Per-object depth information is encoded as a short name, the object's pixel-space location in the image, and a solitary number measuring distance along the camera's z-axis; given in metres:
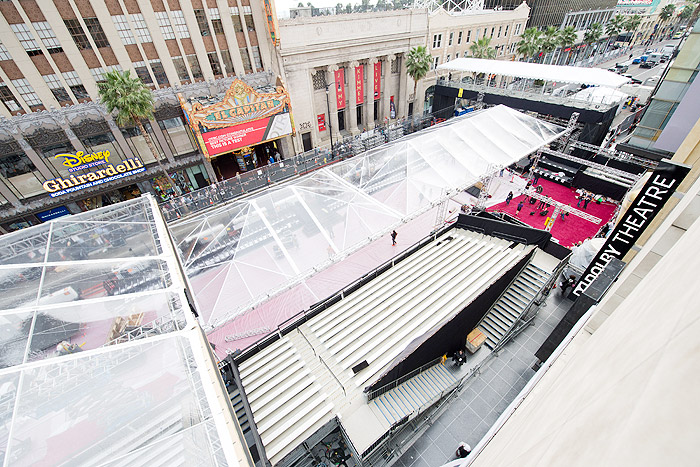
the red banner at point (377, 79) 36.22
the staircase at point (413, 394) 12.26
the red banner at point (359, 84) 34.81
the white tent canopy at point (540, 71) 29.77
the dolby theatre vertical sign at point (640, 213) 10.80
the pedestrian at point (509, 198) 24.42
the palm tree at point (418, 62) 35.16
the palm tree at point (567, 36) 45.44
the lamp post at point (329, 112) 33.47
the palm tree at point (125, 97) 21.70
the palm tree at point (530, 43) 42.53
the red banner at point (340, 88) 33.88
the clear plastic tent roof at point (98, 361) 6.37
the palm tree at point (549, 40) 43.57
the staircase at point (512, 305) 15.95
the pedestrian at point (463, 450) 11.91
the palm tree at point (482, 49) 43.09
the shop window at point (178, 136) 26.75
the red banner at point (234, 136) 26.25
